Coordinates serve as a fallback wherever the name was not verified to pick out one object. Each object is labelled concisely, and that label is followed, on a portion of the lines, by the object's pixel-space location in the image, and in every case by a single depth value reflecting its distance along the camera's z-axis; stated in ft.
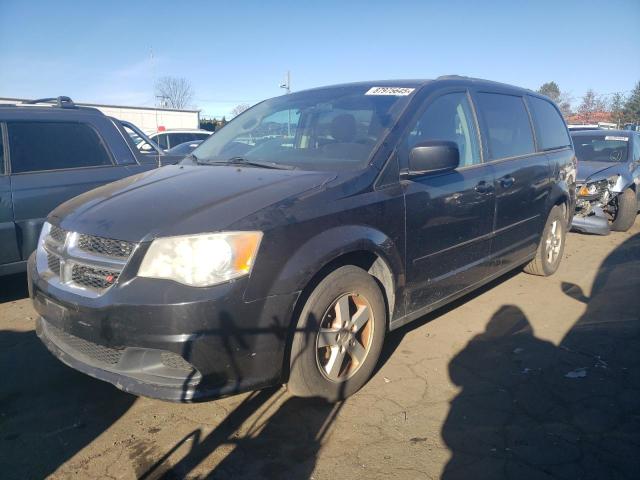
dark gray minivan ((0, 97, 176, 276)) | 13.89
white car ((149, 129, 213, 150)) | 52.37
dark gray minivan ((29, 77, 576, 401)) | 7.61
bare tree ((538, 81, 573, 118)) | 165.48
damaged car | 24.77
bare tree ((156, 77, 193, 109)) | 176.18
